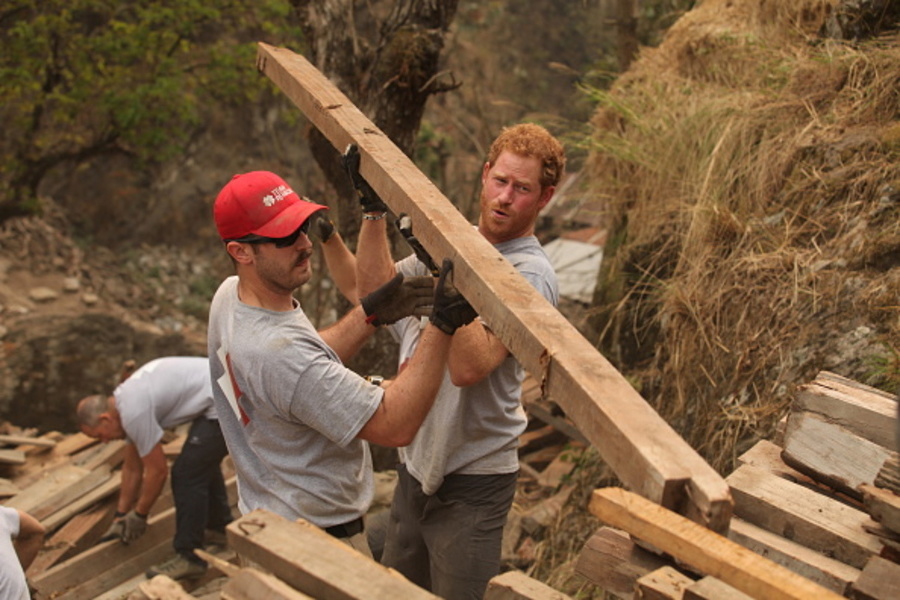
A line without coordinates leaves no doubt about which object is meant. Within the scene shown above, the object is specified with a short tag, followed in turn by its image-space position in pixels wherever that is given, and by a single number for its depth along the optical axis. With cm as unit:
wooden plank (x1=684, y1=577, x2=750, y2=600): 332
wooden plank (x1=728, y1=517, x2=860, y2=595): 354
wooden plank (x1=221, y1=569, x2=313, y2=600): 343
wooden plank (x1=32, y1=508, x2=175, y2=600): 544
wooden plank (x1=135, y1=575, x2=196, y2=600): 352
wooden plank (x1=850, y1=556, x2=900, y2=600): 345
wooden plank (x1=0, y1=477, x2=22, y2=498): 615
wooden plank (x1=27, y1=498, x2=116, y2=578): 577
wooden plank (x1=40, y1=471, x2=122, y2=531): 593
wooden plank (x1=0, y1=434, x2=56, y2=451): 692
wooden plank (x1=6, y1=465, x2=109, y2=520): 601
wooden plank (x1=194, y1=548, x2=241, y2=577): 351
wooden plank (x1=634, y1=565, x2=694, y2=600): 338
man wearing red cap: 386
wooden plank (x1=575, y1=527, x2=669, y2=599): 352
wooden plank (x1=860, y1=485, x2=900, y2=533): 349
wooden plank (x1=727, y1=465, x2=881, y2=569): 360
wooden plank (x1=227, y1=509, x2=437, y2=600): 342
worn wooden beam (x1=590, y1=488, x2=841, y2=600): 331
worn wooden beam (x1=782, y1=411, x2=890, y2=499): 371
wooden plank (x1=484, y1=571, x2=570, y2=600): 355
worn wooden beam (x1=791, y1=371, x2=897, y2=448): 376
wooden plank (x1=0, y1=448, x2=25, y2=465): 661
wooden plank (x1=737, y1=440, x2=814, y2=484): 384
